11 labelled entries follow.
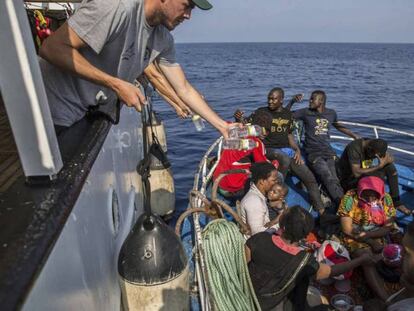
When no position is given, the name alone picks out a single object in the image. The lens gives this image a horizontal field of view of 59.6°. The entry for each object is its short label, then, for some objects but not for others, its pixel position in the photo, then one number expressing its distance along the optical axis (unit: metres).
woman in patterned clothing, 4.45
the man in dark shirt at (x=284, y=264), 2.88
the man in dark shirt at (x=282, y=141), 6.10
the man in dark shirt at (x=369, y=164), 5.39
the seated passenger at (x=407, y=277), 1.96
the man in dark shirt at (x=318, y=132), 6.37
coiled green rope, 2.99
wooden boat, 3.03
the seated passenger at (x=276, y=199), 4.57
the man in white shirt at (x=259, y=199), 4.25
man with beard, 1.96
